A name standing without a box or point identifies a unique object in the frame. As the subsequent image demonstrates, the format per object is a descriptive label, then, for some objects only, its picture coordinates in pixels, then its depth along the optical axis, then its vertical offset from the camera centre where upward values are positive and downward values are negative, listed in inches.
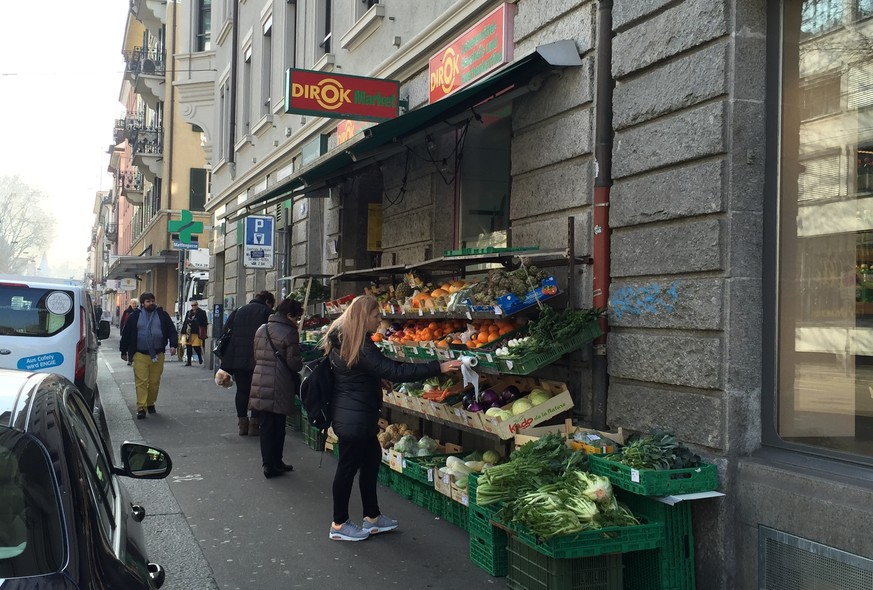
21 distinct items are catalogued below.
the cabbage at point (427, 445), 289.0 -48.5
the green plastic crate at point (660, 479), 174.2 -36.4
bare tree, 3048.7 +299.5
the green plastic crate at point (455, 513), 243.9 -62.4
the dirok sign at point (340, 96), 348.2 +98.8
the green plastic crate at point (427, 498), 261.6 -62.8
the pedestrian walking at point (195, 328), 883.4 -22.3
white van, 344.2 -9.6
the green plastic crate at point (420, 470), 260.3 -52.7
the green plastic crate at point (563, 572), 165.8 -55.1
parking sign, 573.9 +50.2
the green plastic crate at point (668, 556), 181.0 -55.2
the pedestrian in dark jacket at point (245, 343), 414.0 -17.7
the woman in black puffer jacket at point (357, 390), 221.1 -22.5
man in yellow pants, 467.2 -22.8
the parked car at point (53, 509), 75.2 -20.8
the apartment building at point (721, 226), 178.5 +24.4
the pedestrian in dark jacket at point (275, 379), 317.4 -28.7
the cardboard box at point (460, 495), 236.7 -54.9
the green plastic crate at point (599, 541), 163.5 -48.1
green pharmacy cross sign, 892.0 +92.0
